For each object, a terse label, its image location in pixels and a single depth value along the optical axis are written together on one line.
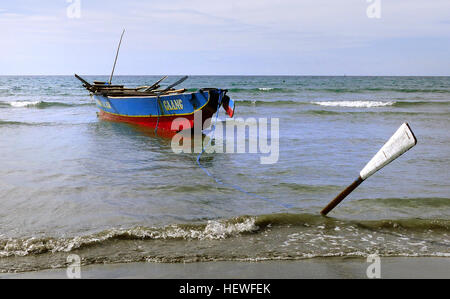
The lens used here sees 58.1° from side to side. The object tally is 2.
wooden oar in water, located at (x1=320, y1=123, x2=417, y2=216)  3.50
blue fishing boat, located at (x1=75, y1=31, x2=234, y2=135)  12.18
